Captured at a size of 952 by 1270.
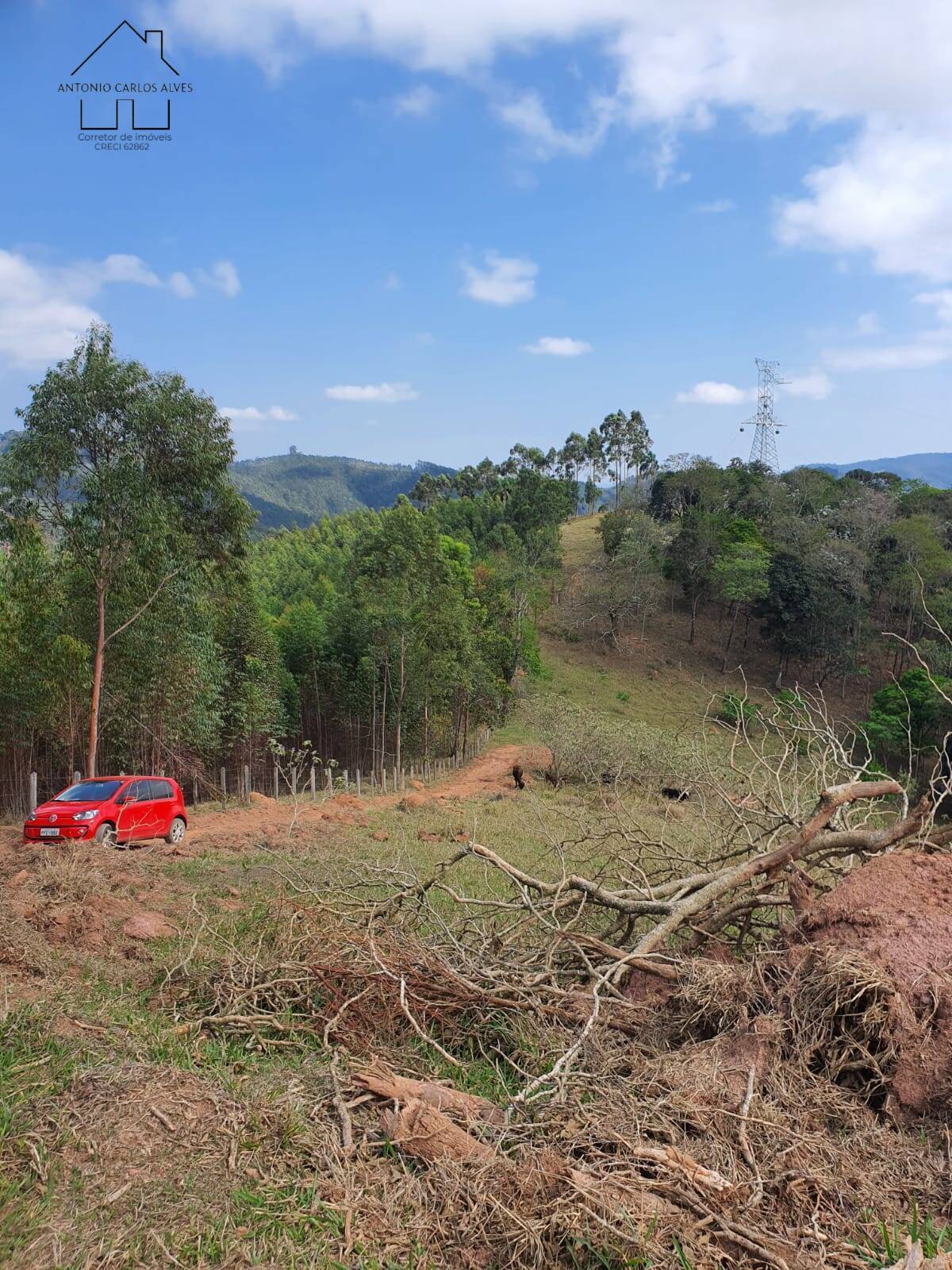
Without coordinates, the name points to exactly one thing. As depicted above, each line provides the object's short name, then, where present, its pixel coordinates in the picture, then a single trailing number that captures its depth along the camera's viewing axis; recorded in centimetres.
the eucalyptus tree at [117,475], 1556
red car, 1159
